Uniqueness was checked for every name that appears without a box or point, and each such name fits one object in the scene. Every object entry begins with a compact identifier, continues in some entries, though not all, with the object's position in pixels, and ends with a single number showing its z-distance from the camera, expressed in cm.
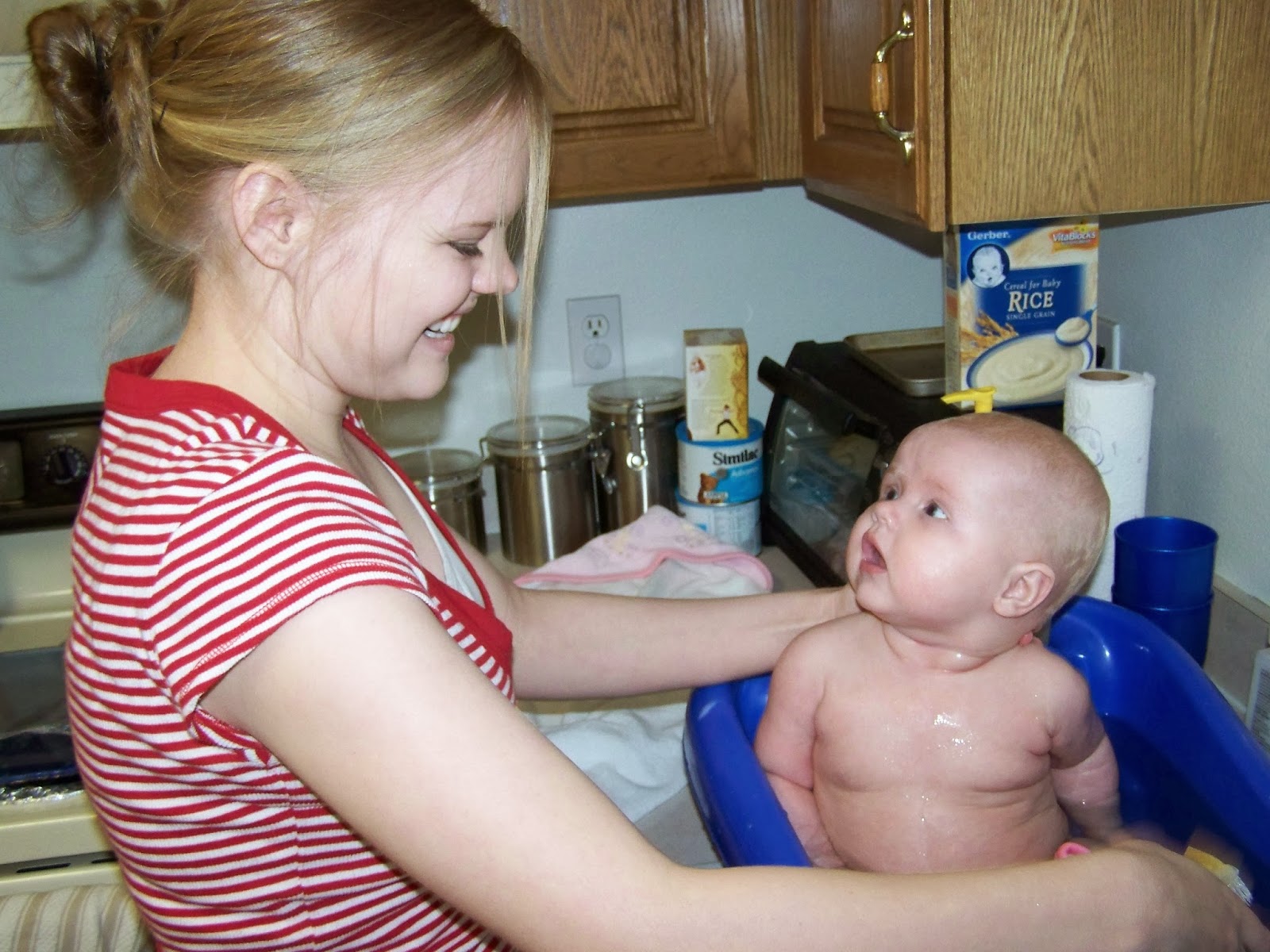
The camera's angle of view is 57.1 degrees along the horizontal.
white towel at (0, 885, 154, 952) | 114
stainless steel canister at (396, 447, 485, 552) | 163
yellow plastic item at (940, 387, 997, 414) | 112
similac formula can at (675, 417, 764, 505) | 157
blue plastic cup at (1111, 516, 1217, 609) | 112
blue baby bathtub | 82
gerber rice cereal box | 129
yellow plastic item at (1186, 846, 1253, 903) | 82
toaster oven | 132
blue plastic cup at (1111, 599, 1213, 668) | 115
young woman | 57
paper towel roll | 114
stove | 119
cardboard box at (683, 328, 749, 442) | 153
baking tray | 138
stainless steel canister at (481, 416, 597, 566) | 163
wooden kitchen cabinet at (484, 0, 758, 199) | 132
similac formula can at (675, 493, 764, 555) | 159
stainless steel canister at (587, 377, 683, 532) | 165
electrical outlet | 175
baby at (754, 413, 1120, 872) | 94
